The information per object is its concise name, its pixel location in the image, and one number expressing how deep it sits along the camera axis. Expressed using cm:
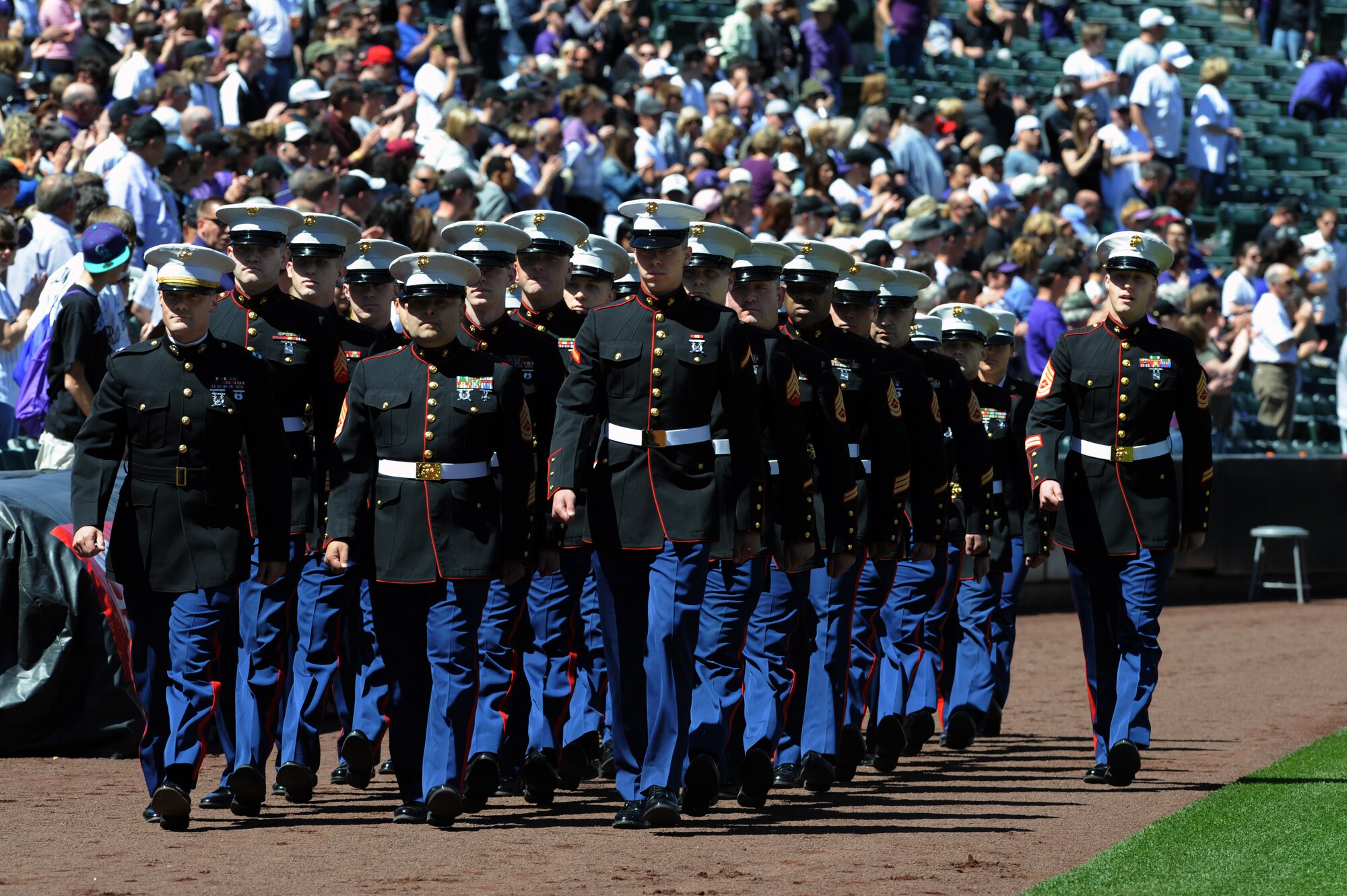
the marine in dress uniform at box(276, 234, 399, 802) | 1731
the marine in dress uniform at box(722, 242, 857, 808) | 1725
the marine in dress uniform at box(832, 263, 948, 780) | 1967
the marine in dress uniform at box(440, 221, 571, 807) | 1656
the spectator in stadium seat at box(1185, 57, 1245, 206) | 5003
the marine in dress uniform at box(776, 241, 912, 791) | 1855
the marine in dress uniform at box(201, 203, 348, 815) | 1714
